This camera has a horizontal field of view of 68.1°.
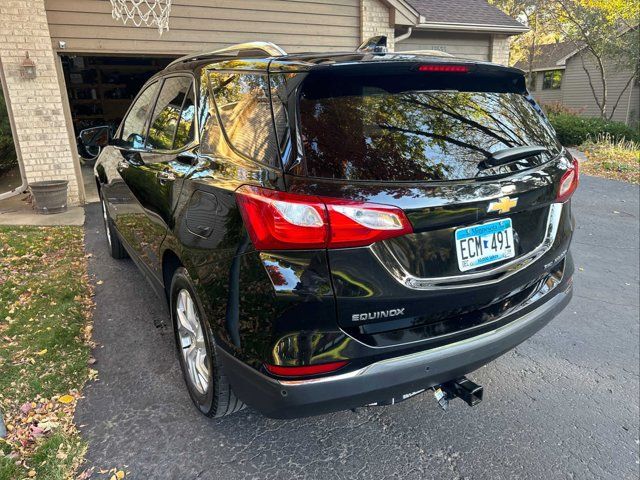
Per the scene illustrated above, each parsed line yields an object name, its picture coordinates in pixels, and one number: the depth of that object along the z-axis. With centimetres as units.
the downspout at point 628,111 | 2381
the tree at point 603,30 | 1830
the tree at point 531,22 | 2315
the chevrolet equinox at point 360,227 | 174
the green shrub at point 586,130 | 1530
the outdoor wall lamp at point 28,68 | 699
